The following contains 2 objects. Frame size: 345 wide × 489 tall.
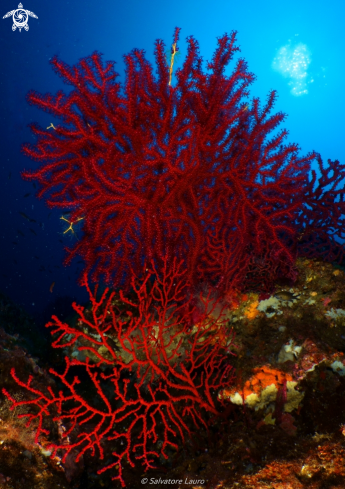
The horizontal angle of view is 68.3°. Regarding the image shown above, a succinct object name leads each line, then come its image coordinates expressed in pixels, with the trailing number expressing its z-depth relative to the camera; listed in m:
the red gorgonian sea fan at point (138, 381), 2.75
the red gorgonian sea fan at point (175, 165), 3.47
